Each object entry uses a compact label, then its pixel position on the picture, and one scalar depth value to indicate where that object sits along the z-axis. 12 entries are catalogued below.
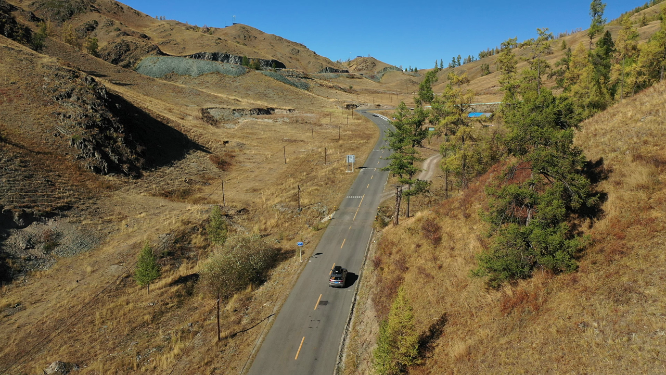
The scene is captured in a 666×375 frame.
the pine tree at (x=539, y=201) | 16.98
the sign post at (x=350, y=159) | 61.32
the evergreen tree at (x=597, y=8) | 89.39
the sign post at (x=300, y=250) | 36.91
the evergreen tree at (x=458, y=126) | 36.41
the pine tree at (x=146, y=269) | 33.31
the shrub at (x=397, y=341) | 18.28
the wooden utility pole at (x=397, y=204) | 39.17
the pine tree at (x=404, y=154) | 39.00
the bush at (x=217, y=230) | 41.75
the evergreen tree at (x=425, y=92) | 82.12
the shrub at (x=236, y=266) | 34.22
